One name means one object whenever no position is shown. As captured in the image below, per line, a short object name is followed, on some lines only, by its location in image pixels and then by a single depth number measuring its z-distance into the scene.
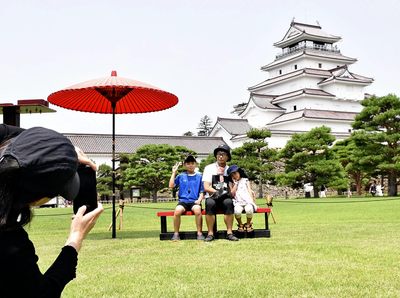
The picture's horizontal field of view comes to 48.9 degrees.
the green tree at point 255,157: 28.70
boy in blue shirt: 6.52
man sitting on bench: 6.45
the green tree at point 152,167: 31.12
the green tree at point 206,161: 34.13
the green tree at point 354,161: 25.69
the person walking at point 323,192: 29.28
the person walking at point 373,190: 28.94
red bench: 6.67
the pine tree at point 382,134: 24.66
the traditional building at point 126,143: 37.53
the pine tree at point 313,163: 26.66
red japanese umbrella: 6.57
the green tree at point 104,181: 30.94
